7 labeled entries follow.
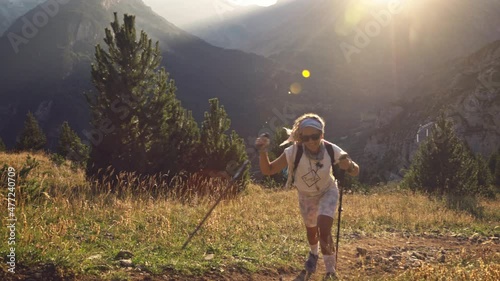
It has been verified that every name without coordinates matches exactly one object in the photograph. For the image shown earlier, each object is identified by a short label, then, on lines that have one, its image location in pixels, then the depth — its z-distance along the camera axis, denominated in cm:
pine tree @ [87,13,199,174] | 1478
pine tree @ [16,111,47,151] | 2894
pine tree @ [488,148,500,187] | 3241
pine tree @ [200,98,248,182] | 1670
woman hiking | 483
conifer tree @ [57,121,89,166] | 2392
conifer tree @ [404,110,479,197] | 1988
